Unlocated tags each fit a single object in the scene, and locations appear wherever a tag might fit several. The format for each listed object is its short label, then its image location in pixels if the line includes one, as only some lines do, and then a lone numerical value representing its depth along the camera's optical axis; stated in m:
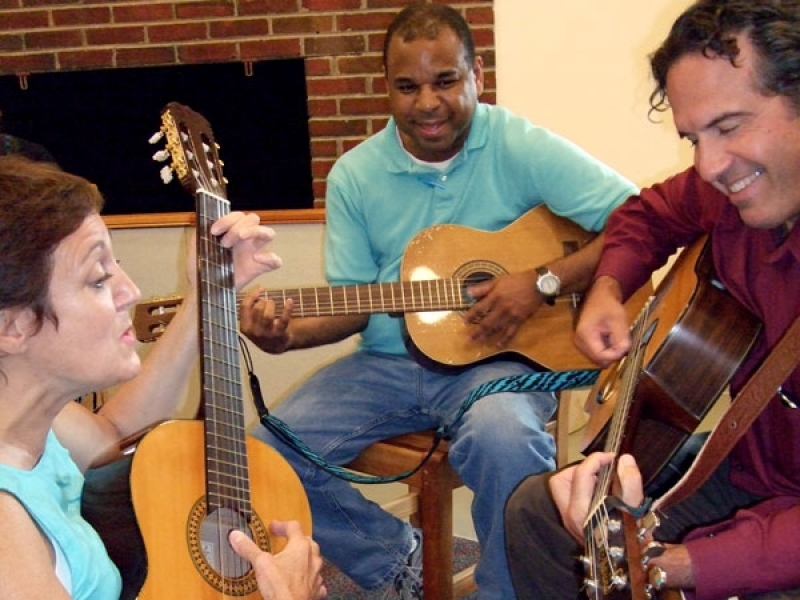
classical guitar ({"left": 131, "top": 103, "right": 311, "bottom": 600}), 1.32
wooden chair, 1.86
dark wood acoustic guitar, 1.37
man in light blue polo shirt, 1.98
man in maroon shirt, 1.22
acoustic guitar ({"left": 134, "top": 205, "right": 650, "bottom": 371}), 2.01
